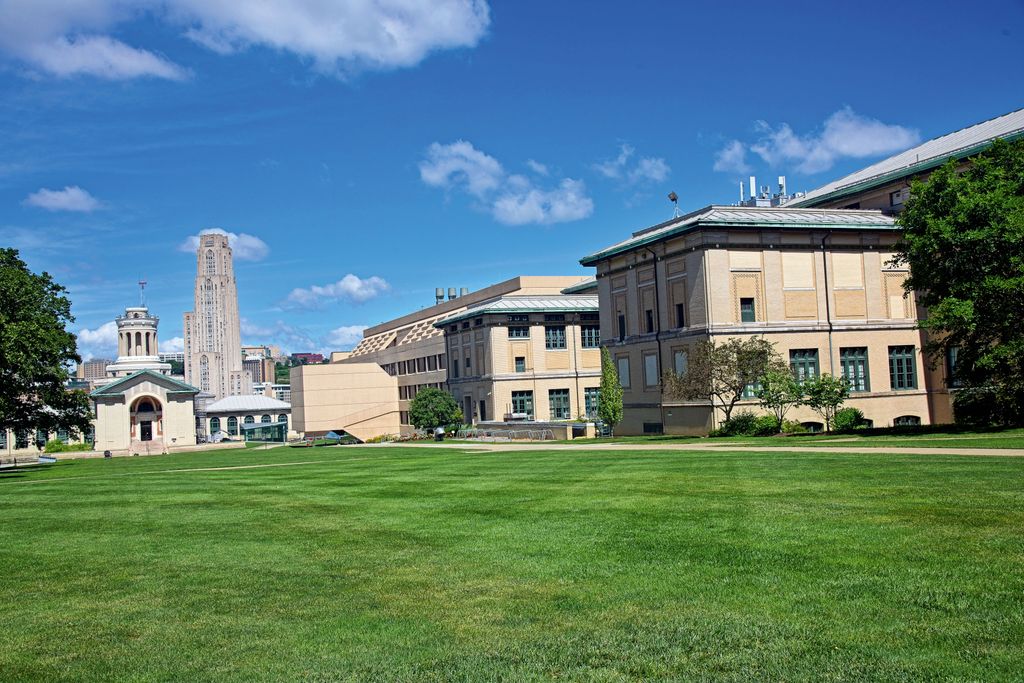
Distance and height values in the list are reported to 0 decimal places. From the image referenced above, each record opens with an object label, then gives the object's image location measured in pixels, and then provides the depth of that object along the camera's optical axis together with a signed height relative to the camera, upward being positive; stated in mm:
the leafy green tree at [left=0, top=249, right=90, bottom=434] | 44844 +4166
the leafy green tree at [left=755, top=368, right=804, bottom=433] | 43438 +47
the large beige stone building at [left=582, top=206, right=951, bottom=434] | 50047 +5117
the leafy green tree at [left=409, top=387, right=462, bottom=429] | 80750 -16
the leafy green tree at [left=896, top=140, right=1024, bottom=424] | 34438 +4725
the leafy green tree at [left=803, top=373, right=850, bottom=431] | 43250 -194
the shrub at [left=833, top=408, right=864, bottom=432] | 46094 -1662
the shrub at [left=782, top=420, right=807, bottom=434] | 44938 -1962
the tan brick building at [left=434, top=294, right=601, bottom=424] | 80938 +4267
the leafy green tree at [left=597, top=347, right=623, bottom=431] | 53562 +150
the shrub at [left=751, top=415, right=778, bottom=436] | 45500 -1774
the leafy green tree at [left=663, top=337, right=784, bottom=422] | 45469 +1310
